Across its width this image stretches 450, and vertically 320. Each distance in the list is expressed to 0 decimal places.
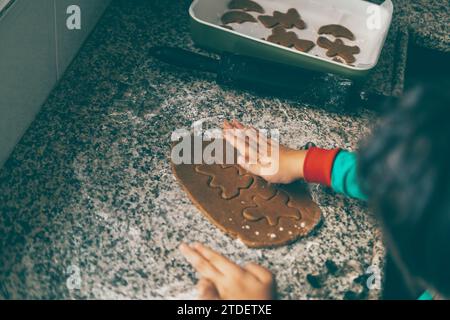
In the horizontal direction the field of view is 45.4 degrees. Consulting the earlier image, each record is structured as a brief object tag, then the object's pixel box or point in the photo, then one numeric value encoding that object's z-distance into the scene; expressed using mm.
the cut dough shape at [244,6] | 1062
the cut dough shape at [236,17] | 1036
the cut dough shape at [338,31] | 1043
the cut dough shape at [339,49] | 1001
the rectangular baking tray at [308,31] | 931
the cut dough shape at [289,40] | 1001
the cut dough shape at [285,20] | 1042
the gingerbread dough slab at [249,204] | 791
